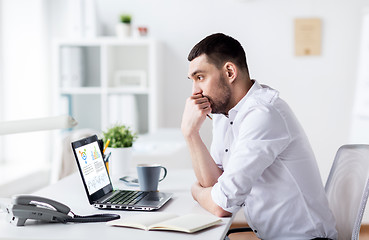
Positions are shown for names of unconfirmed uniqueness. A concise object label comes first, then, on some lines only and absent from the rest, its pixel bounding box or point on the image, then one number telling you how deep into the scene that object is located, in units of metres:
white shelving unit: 3.95
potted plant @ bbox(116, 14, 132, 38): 3.98
